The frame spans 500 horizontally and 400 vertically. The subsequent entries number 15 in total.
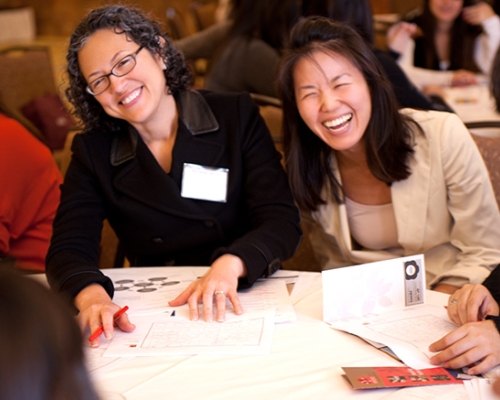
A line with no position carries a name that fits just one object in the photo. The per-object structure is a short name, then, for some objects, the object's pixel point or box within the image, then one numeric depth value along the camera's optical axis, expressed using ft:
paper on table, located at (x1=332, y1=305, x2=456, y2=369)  4.75
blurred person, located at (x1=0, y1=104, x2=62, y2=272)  8.13
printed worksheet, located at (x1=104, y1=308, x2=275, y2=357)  5.06
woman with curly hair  6.75
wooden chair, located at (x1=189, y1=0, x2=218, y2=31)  24.99
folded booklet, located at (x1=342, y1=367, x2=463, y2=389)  4.37
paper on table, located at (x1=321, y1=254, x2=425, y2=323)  5.31
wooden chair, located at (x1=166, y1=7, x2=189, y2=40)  21.31
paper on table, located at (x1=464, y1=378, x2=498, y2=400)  4.24
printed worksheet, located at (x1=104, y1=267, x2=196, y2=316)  5.93
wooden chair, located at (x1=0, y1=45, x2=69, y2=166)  15.81
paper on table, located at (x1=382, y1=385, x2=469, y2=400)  4.23
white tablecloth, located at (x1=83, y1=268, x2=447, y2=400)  4.47
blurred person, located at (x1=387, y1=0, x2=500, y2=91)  15.43
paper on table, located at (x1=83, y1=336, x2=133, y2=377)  4.92
